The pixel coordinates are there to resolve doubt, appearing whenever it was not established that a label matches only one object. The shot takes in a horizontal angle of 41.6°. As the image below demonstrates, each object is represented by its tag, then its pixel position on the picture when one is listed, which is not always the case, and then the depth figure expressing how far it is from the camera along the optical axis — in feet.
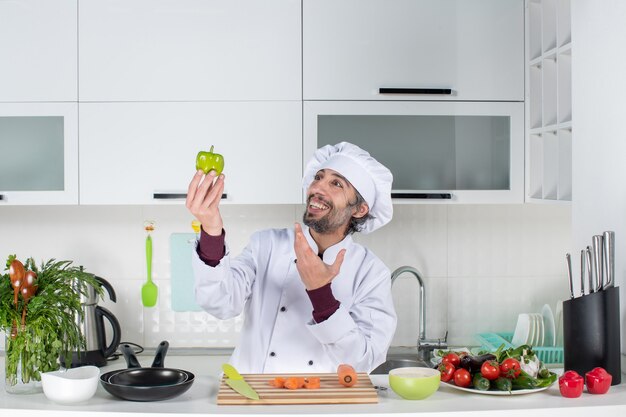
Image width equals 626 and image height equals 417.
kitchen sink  10.36
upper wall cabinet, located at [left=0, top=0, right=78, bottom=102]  9.40
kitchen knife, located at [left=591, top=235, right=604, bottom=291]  6.84
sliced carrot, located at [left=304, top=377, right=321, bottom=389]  6.27
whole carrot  6.30
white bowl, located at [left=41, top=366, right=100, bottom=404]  5.96
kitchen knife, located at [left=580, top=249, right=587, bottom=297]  6.95
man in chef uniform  7.72
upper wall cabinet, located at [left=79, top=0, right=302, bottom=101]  9.42
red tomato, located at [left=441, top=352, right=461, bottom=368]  6.45
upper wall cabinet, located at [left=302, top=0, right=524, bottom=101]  9.51
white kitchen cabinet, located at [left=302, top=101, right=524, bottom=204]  9.66
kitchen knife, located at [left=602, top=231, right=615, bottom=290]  6.81
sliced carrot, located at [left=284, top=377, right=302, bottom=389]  6.26
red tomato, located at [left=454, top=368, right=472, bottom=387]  6.30
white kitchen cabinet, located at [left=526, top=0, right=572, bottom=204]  8.87
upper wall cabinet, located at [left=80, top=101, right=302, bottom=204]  9.43
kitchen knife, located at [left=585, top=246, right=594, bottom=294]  6.89
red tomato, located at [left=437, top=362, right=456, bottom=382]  6.42
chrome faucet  10.58
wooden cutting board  6.01
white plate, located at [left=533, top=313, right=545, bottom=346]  10.25
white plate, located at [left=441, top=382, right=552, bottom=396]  6.20
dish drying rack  9.82
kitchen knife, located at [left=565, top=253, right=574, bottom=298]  7.05
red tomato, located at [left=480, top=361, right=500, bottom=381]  6.23
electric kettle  9.78
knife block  6.81
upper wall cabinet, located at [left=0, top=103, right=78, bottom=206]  9.43
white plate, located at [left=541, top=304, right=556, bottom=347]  10.25
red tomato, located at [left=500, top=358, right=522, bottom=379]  6.26
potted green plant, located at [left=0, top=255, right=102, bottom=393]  6.26
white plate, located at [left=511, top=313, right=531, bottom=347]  10.21
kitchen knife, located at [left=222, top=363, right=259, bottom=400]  6.03
